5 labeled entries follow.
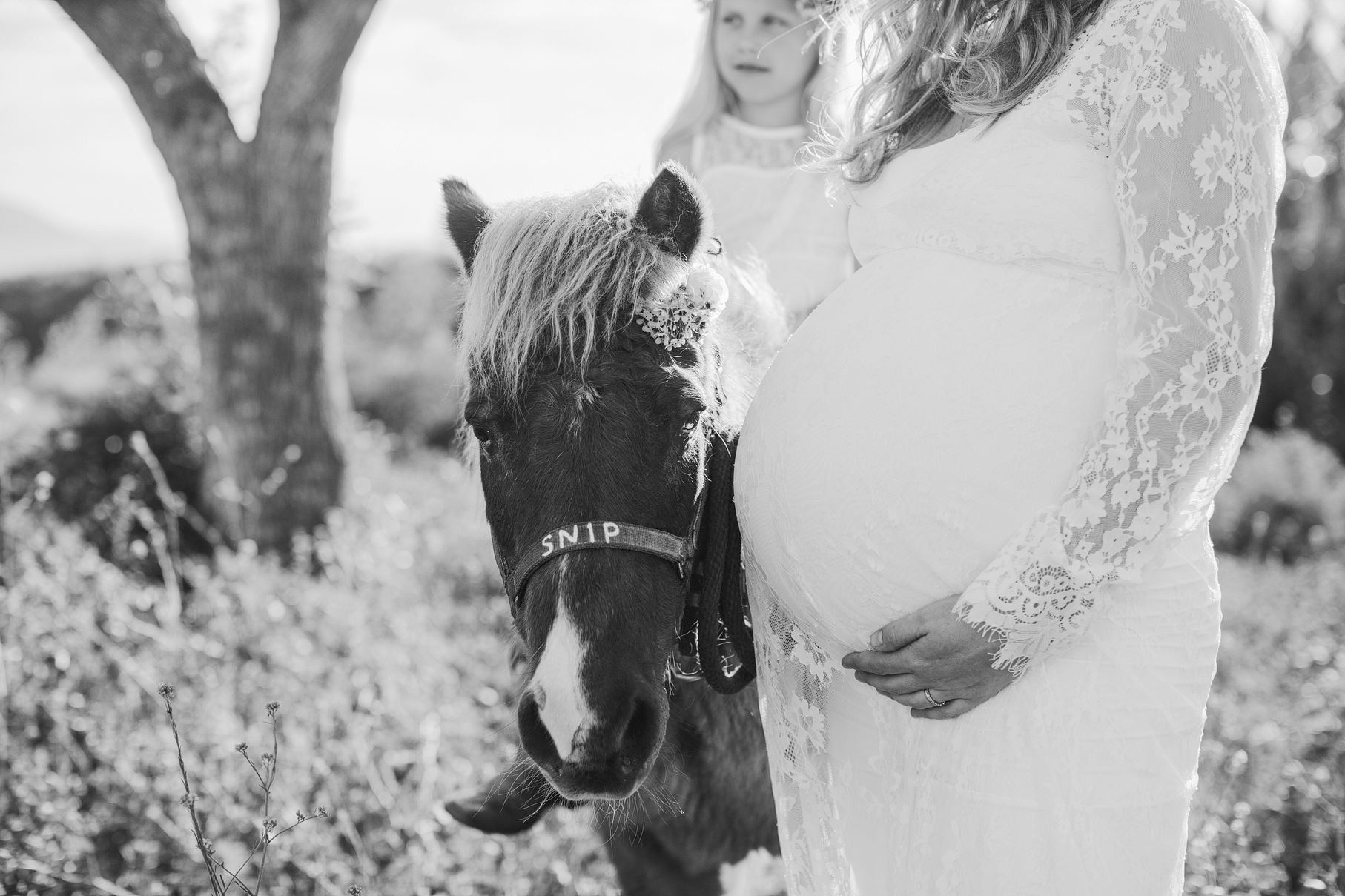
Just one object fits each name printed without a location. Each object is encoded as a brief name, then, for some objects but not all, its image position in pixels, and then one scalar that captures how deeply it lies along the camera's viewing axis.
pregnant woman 1.33
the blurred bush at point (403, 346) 13.05
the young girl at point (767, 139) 3.18
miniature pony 1.50
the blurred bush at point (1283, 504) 8.52
